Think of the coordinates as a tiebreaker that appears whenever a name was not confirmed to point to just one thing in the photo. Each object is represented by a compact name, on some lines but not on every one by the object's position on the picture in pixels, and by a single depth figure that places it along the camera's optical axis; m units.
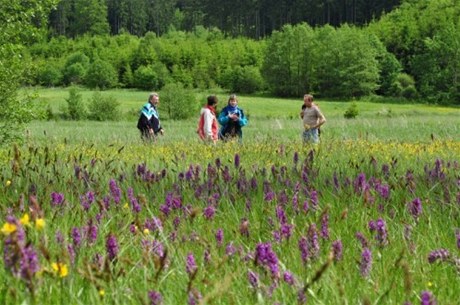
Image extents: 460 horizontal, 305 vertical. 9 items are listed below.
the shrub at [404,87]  174.50
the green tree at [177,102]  111.87
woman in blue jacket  24.68
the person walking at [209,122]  23.48
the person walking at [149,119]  24.58
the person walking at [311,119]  24.20
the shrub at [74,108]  113.37
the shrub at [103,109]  110.56
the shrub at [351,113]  98.69
